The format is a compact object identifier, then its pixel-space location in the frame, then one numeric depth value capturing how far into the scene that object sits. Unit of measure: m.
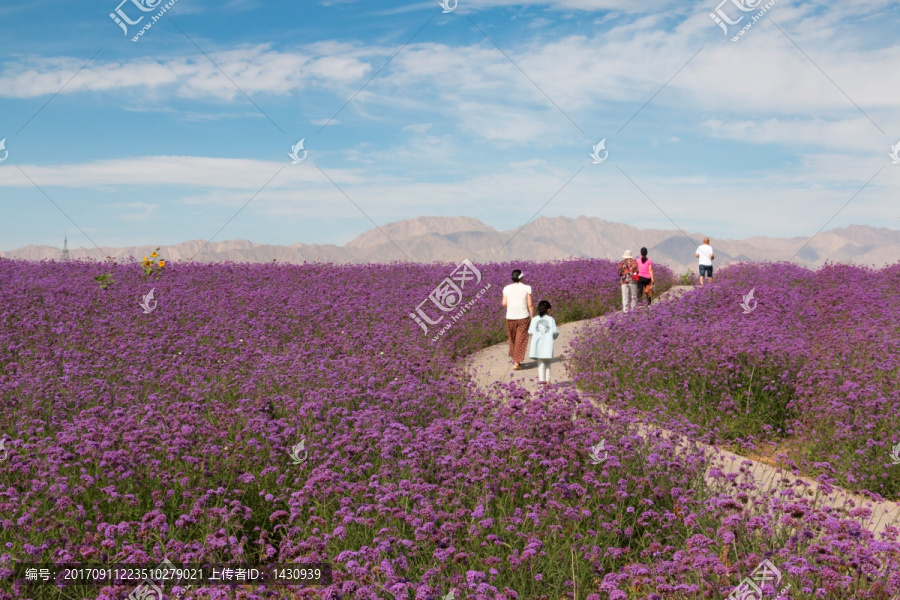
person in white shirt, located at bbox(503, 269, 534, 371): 11.41
